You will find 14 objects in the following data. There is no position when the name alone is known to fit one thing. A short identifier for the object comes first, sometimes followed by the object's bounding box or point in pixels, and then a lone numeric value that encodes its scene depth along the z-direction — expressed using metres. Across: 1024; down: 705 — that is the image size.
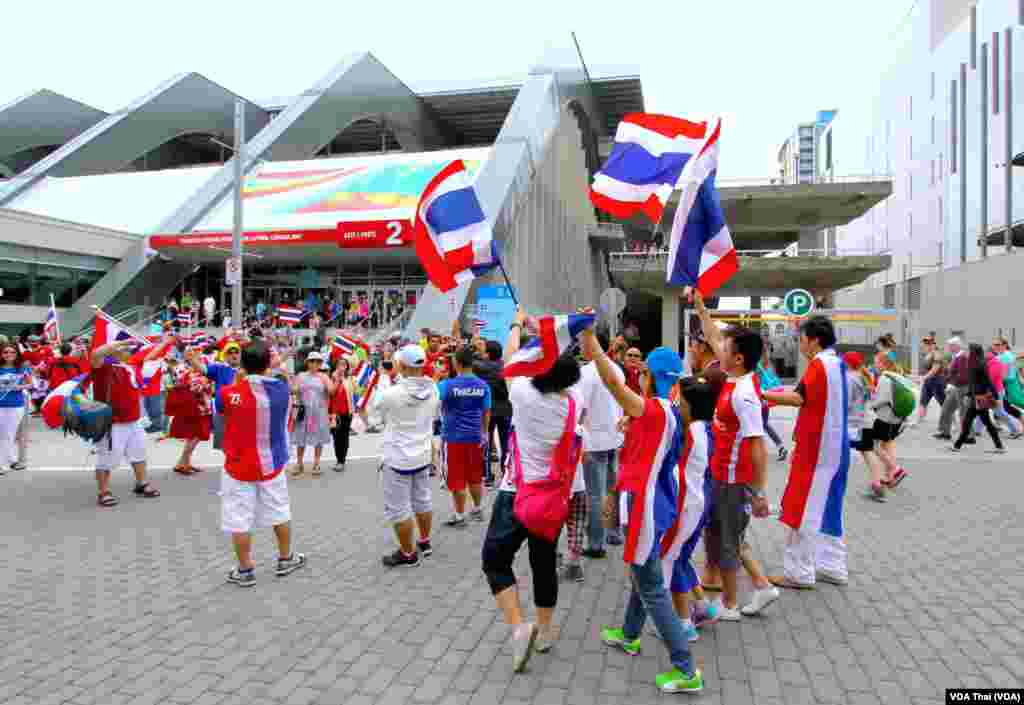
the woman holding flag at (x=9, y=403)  9.09
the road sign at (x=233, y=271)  15.18
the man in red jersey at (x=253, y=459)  4.93
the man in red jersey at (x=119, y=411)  7.34
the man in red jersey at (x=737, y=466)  4.09
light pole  15.10
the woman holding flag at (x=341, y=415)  9.08
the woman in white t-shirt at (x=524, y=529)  3.70
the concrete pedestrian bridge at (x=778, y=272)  32.75
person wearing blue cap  3.36
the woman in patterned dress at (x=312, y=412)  9.00
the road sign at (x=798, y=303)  15.28
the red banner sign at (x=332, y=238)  23.42
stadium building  24.23
